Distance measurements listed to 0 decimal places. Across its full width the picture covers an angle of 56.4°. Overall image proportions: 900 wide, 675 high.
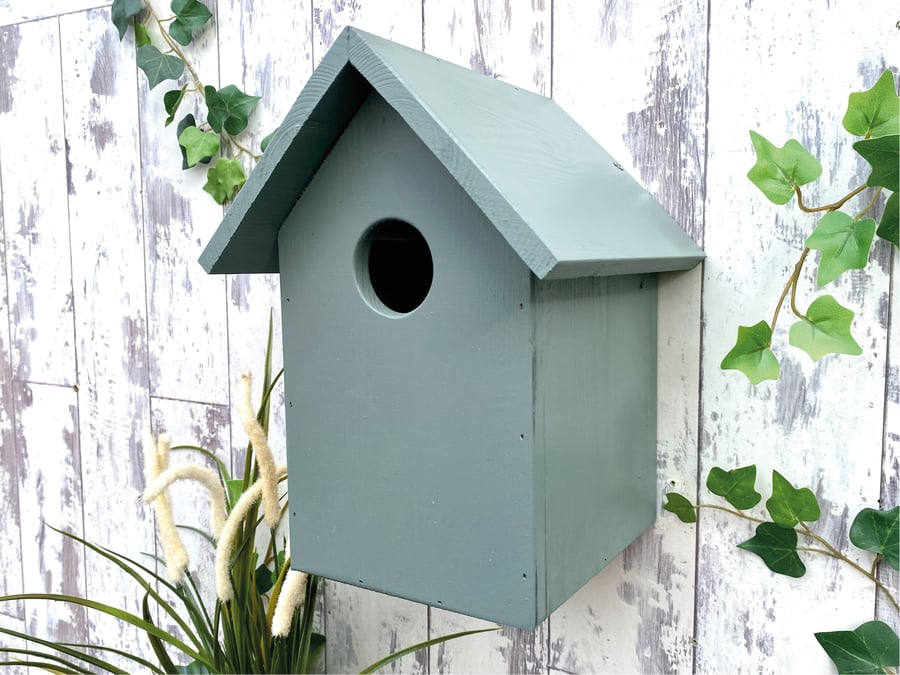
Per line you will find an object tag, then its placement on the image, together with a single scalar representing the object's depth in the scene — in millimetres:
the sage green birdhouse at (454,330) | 645
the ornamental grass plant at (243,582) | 880
